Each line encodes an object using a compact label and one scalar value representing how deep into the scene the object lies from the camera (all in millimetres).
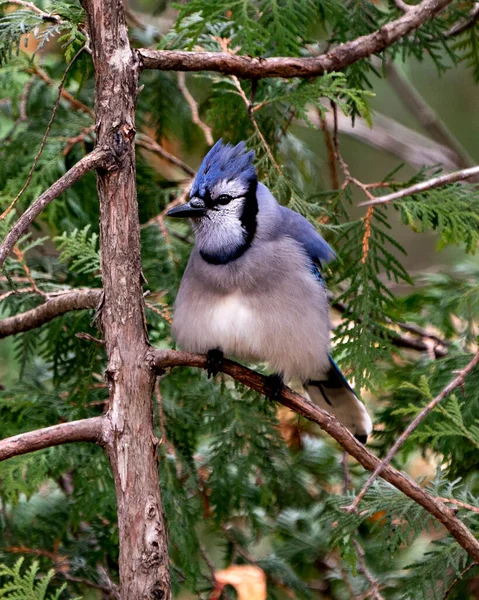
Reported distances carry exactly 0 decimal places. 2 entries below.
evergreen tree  3332
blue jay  4582
